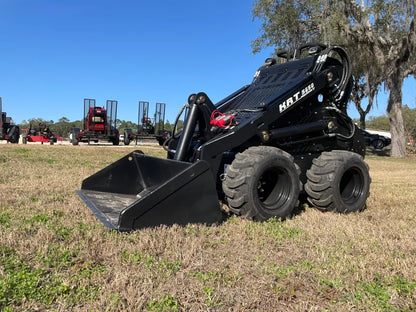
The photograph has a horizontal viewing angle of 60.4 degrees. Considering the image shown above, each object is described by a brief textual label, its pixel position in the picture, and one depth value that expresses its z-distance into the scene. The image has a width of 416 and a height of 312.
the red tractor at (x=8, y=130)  21.12
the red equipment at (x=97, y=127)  23.00
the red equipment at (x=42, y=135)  26.00
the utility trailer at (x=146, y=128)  24.70
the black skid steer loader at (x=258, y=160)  3.43
